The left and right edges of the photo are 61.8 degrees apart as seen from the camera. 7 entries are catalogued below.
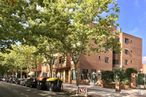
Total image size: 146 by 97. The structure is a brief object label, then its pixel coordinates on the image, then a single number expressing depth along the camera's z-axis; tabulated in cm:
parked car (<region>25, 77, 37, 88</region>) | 2014
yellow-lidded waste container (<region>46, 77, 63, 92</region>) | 1656
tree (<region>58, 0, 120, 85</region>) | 1240
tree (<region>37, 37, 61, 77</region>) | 1572
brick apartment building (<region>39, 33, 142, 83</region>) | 2478
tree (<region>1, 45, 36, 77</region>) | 2463
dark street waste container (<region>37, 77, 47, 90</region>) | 1815
